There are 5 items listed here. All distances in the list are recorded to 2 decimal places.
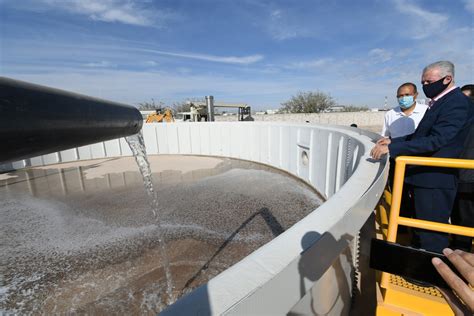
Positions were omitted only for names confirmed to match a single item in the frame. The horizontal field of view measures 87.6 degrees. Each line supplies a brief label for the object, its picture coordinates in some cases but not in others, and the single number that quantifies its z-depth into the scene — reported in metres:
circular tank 0.87
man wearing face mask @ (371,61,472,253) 2.15
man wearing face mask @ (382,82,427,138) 3.96
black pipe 0.62
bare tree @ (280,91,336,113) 38.81
